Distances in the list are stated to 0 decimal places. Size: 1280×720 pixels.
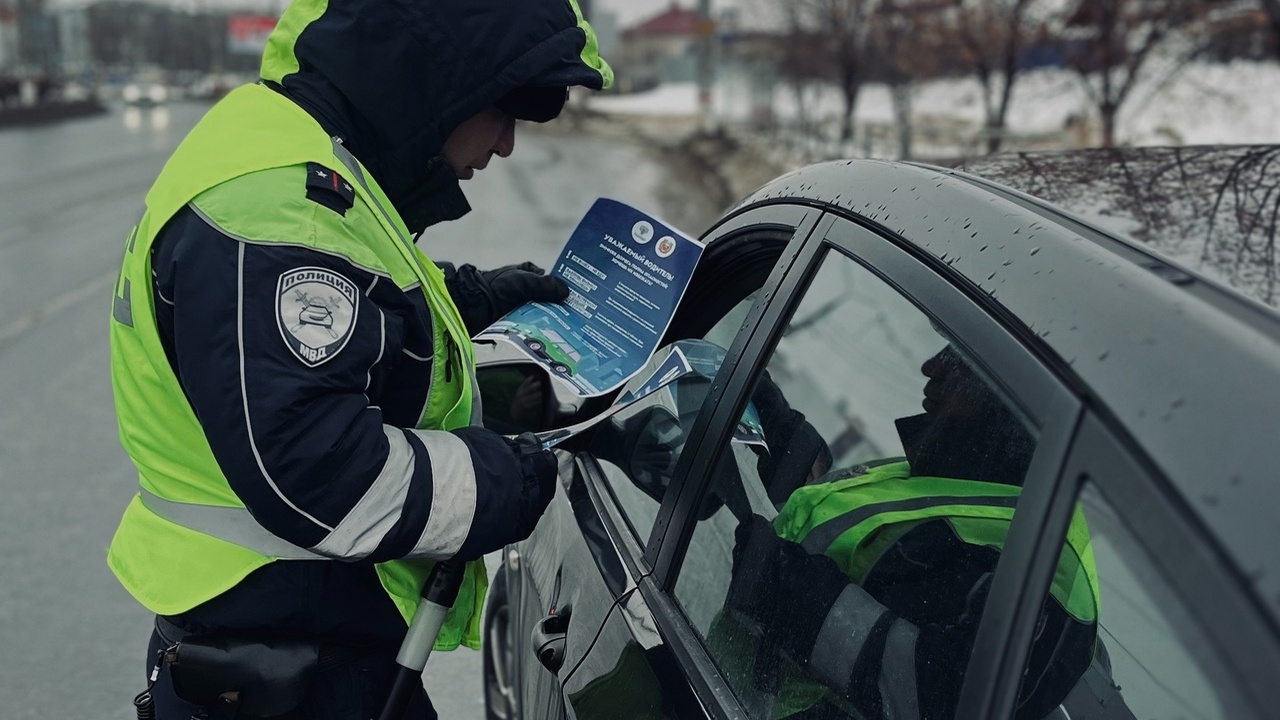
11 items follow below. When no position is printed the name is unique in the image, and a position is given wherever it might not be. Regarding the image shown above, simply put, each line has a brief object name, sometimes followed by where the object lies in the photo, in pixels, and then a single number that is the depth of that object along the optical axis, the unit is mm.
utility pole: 25188
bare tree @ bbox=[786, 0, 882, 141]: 18344
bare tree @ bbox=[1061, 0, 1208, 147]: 9062
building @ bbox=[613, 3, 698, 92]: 68688
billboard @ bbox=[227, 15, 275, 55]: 91625
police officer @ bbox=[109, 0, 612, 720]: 1535
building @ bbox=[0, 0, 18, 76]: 75375
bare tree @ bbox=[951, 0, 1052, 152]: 10938
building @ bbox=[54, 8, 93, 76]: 119000
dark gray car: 853
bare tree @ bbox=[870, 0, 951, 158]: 12898
